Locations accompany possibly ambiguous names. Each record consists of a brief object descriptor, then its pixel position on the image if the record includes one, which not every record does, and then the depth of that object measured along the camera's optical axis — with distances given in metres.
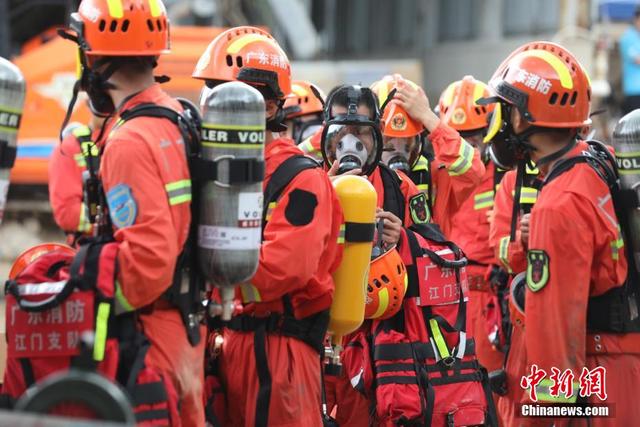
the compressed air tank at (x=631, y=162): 10.99
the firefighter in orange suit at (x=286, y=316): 10.62
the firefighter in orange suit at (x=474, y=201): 17.67
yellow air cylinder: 11.17
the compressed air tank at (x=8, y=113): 9.09
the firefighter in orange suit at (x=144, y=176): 9.22
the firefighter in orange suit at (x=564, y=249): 10.78
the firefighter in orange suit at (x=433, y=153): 14.72
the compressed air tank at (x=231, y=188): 9.58
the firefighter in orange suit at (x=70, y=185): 17.22
